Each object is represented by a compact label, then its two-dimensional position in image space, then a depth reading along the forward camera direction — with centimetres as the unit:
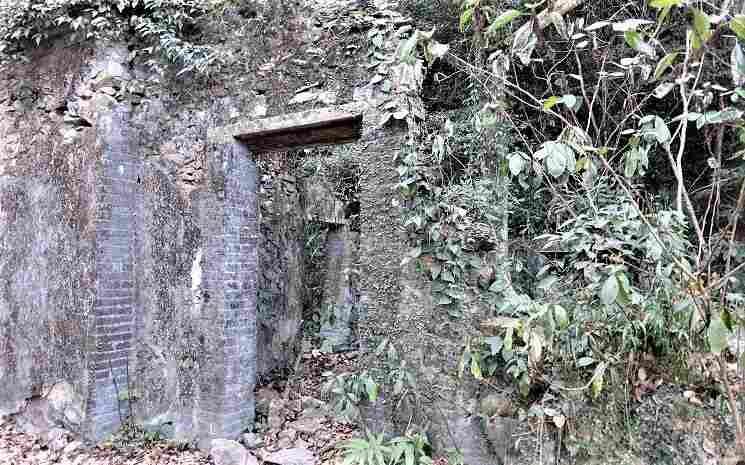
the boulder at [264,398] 406
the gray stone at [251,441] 367
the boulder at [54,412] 387
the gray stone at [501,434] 271
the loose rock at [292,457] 337
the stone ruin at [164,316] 371
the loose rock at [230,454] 342
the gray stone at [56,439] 381
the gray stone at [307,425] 385
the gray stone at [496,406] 275
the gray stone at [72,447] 373
